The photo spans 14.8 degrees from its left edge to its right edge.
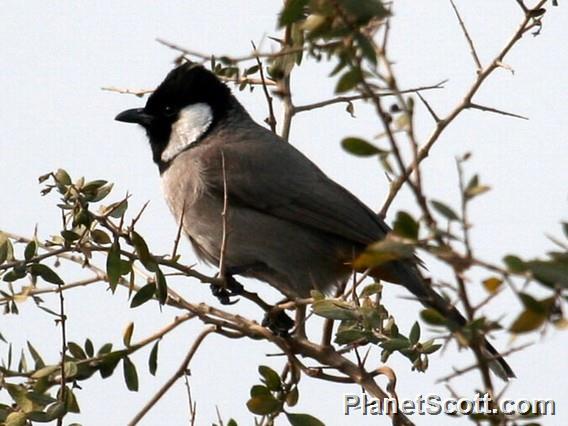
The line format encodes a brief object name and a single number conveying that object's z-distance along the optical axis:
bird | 8.59
